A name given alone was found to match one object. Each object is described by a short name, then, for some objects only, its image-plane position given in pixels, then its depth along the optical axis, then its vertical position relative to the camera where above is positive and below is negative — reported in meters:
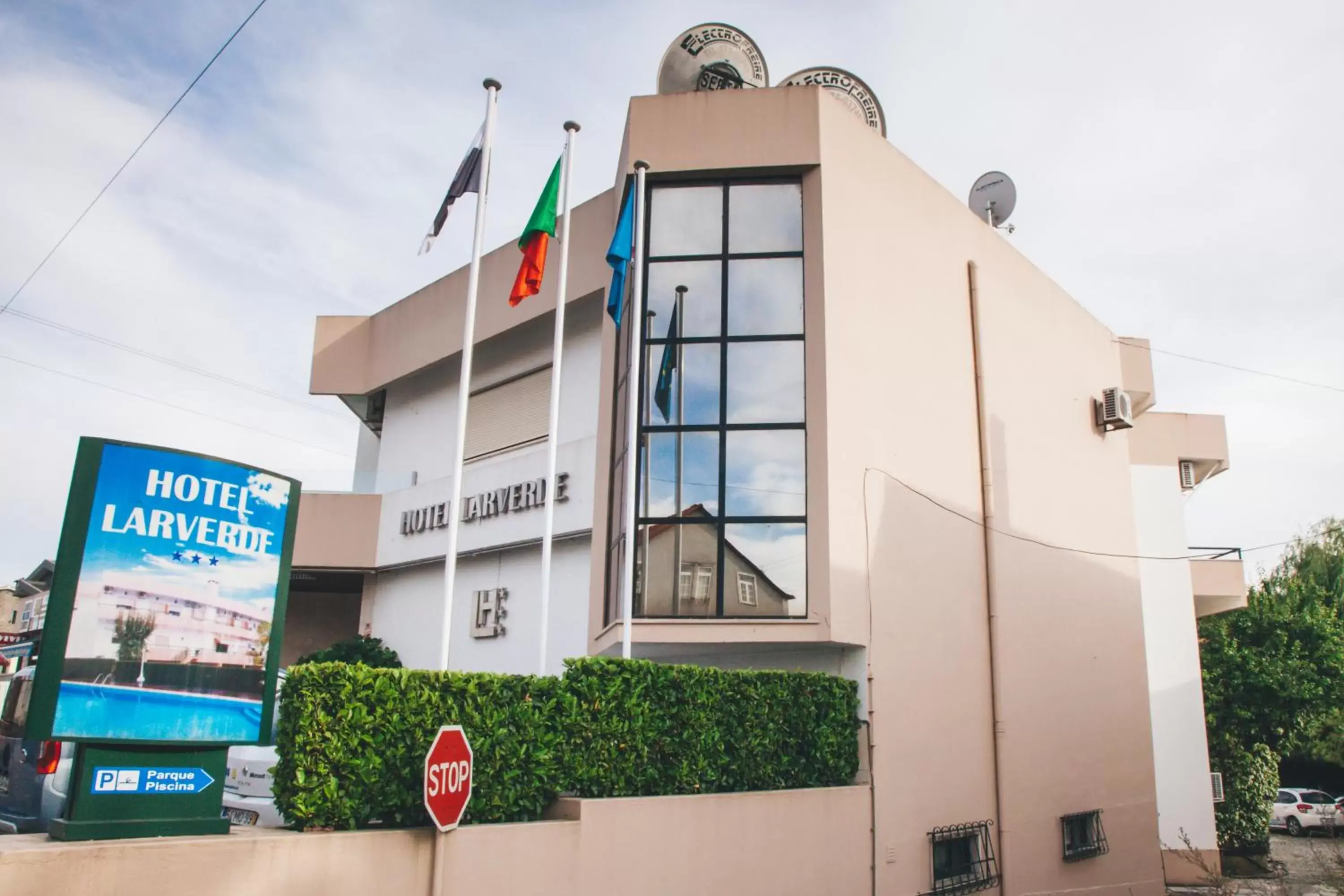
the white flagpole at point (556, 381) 11.98 +3.68
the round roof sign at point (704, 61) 14.54 +8.71
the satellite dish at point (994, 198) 17.44 +8.37
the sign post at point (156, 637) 6.31 +0.33
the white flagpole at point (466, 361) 10.78 +3.67
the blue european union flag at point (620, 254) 12.19 +5.05
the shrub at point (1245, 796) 21.19 -1.52
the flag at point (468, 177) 12.38 +5.99
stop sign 7.32 -0.54
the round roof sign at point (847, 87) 15.41 +8.87
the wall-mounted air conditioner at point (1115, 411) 17.44 +4.94
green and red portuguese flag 12.16 +5.22
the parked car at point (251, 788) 9.42 -0.86
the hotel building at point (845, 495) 11.99 +2.82
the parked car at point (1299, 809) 27.97 -2.32
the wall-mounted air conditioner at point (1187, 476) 22.30 +4.99
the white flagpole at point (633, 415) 11.35 +3.28
